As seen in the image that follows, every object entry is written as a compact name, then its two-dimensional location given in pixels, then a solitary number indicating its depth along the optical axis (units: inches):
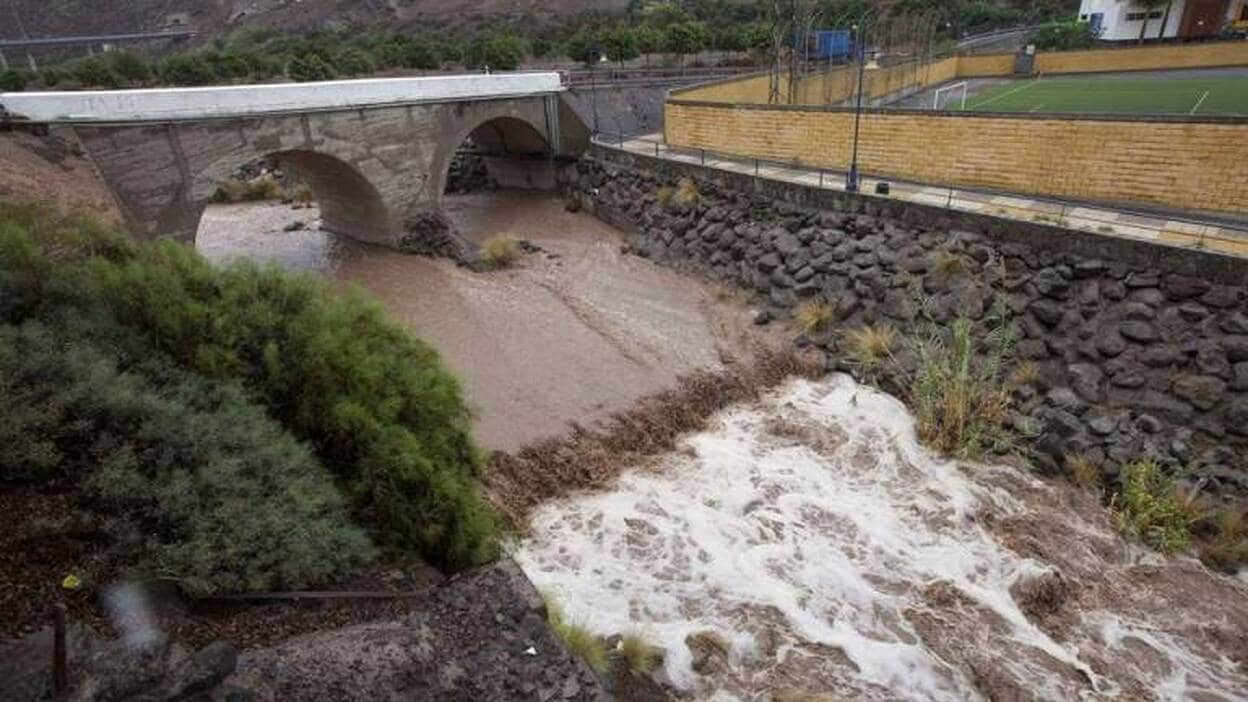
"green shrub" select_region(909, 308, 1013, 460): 458.9
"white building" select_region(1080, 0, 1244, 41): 1787.6
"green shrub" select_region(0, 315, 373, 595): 213.9
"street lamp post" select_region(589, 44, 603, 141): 1446.4
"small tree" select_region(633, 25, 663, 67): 1472.7
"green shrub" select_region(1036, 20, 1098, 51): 1775.3
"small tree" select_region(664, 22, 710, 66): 1485.0
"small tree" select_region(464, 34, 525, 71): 1368.1
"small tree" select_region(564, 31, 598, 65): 1493.6
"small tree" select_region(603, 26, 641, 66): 1446.9
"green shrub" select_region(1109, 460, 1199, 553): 383.9
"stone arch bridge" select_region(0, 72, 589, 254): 588.4
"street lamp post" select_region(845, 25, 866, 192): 629.9
